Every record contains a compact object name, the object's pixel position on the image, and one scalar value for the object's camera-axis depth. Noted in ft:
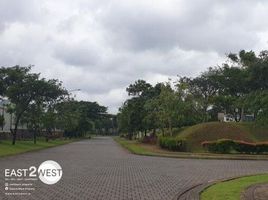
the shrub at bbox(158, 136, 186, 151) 71.94
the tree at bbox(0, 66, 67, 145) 76.67
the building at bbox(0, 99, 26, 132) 116.63
